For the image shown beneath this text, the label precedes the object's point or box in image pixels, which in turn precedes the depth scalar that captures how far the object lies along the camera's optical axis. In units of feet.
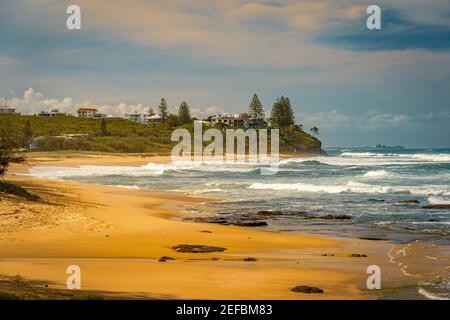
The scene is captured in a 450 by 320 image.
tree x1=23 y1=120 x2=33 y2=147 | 331.57
